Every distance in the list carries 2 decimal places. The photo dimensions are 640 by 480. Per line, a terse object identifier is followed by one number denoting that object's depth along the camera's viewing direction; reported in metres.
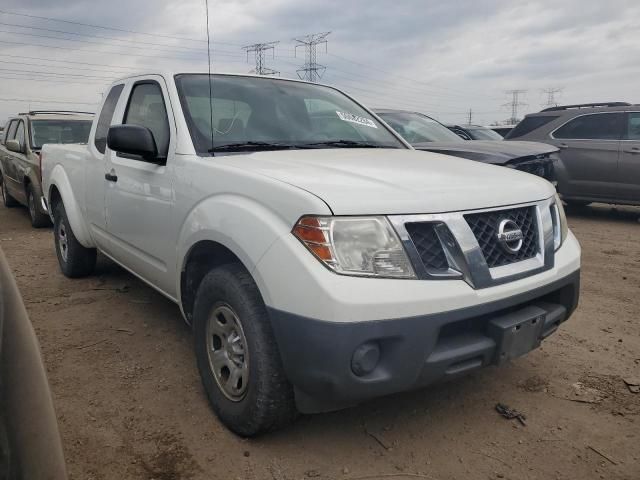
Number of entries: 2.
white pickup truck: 1.95
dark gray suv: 7.77
